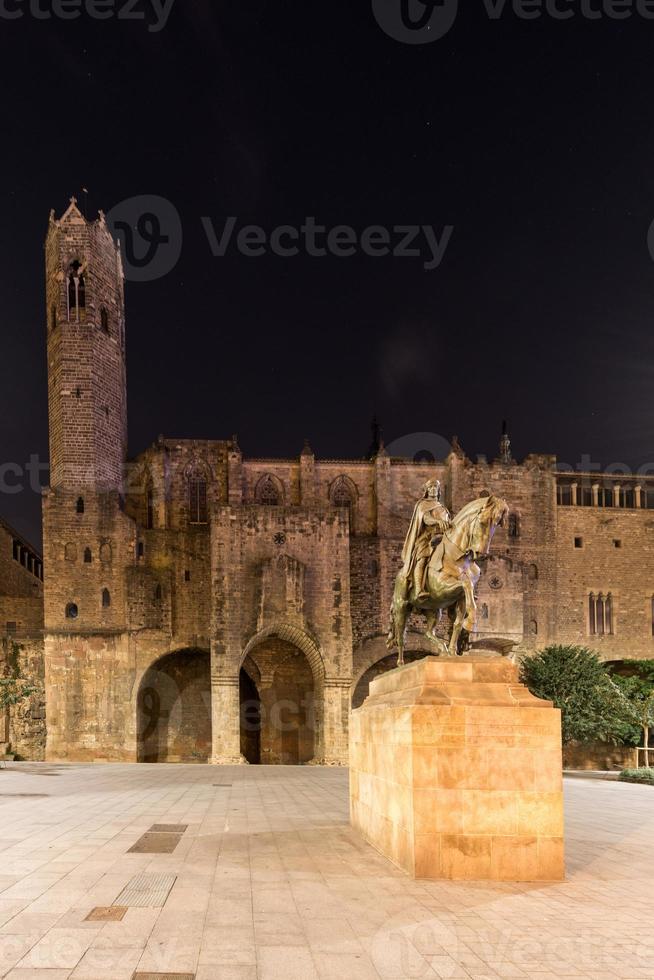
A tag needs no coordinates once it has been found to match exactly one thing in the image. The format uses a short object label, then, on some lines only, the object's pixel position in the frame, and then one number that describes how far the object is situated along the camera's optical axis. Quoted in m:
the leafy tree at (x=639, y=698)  37.44
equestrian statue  11.41
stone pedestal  9.16
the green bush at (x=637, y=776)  26.81
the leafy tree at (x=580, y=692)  38.81
